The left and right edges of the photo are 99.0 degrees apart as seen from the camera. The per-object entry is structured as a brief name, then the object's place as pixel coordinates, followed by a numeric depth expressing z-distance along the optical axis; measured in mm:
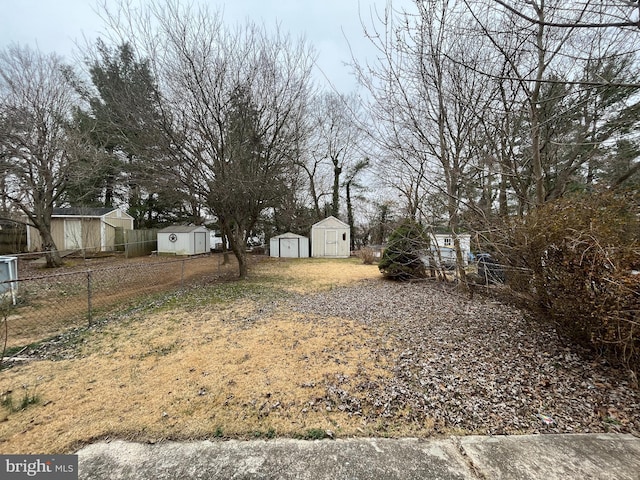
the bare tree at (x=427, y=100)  4234
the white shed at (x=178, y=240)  15188
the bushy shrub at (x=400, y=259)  7796
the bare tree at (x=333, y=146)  14227
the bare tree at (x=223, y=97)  5824
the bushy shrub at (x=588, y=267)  2146
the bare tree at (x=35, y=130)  8805
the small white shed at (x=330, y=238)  16281
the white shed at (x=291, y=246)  16266
